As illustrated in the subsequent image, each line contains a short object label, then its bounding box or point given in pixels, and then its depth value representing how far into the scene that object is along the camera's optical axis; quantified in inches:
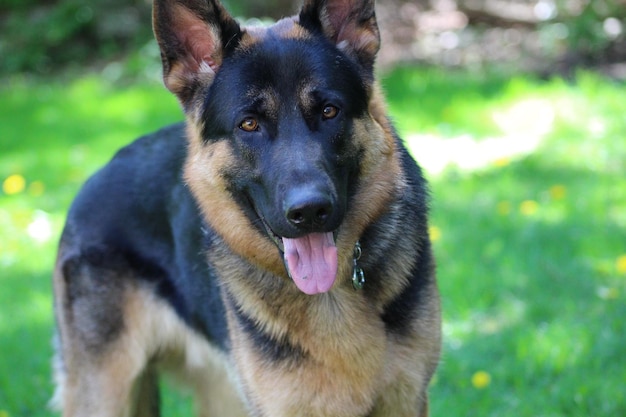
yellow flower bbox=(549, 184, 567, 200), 275.3
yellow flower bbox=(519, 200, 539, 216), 268.2
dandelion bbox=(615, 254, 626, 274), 229.3
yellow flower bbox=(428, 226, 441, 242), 261.0
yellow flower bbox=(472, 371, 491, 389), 197.2
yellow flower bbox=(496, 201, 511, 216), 270.4
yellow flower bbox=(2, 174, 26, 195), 351.6
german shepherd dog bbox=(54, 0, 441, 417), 140.8
